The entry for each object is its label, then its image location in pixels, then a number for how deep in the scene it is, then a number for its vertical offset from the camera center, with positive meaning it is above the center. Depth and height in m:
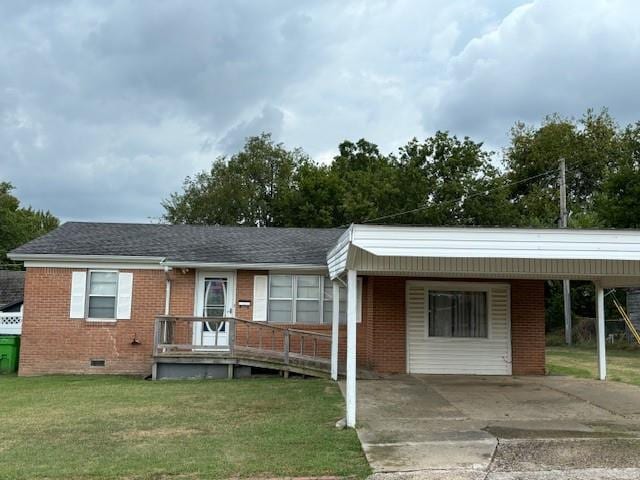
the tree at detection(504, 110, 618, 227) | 41.31 +10.81
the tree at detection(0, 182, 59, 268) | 44.00 +6.08
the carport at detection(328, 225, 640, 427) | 7.94 +0.86
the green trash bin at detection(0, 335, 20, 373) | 15.29 -1.40
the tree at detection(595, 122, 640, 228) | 27.14 +5.29
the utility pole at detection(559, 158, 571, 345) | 24.38 +1.08
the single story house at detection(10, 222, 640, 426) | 14.15 -0.19
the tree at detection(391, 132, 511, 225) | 31.42 +6.61
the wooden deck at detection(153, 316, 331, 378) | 13.52 -1.00
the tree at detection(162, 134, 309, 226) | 41.25 +8.14
